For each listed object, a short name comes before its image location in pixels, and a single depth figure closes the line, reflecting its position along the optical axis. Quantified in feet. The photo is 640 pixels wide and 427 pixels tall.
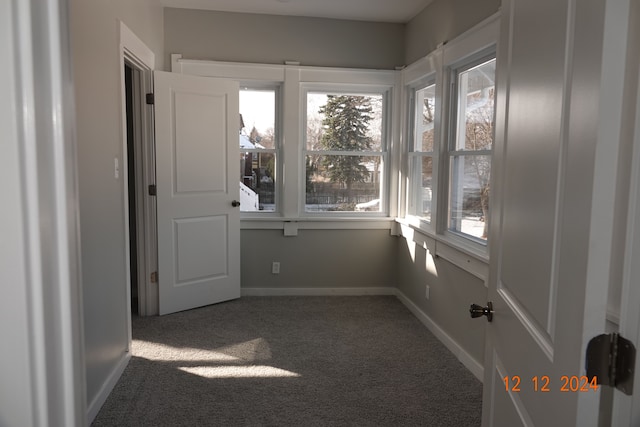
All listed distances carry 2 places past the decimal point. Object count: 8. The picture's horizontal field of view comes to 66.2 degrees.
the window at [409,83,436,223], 13.37
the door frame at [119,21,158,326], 12.75
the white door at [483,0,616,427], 2.42
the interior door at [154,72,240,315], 13.30
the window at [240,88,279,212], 15.43
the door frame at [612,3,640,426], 2.43
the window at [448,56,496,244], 10.22
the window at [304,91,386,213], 15.67
